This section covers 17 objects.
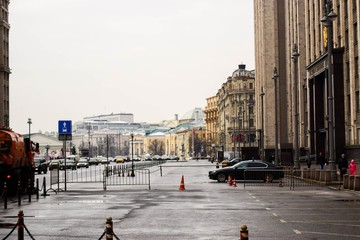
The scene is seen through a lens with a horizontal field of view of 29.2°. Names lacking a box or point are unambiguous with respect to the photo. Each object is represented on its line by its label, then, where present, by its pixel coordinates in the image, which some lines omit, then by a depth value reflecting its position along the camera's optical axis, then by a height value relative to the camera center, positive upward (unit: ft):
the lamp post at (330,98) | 120.78 +8.09
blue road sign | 128.00 +3.50
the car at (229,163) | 215.10 -6.02
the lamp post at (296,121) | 167.76 +5.53
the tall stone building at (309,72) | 175.22 +23.28
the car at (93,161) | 455.46 -10.37
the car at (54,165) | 299.42 -8.40
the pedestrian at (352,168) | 125.49 -4.62
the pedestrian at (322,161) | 180.86 -4.79
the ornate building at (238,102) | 497.87 +30.76
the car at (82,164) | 351.46 -9.35
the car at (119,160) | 494.87 -10.60
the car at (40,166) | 253.42 -7.59
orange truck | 108.68 -2.33
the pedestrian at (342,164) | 138.93 -4.33
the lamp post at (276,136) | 198.92 +2.18
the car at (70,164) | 309.96 -8.58
